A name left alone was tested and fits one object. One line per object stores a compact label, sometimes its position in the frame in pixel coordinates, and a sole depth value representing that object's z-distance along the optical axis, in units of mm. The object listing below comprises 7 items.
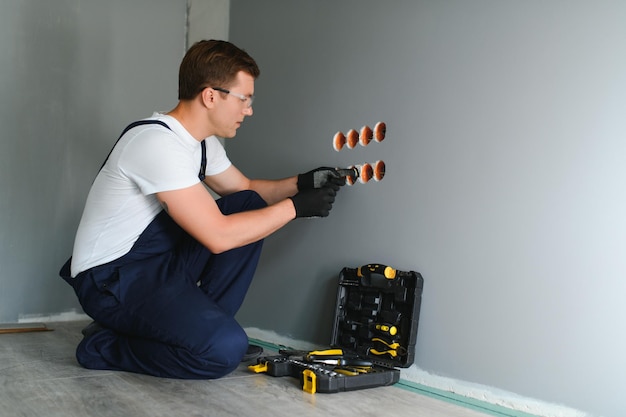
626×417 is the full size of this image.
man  2082
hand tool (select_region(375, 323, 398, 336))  2289
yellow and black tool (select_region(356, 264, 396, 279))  2312
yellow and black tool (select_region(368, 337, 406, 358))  2271
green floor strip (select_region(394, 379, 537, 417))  1931
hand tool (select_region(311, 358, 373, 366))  2201
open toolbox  2072
